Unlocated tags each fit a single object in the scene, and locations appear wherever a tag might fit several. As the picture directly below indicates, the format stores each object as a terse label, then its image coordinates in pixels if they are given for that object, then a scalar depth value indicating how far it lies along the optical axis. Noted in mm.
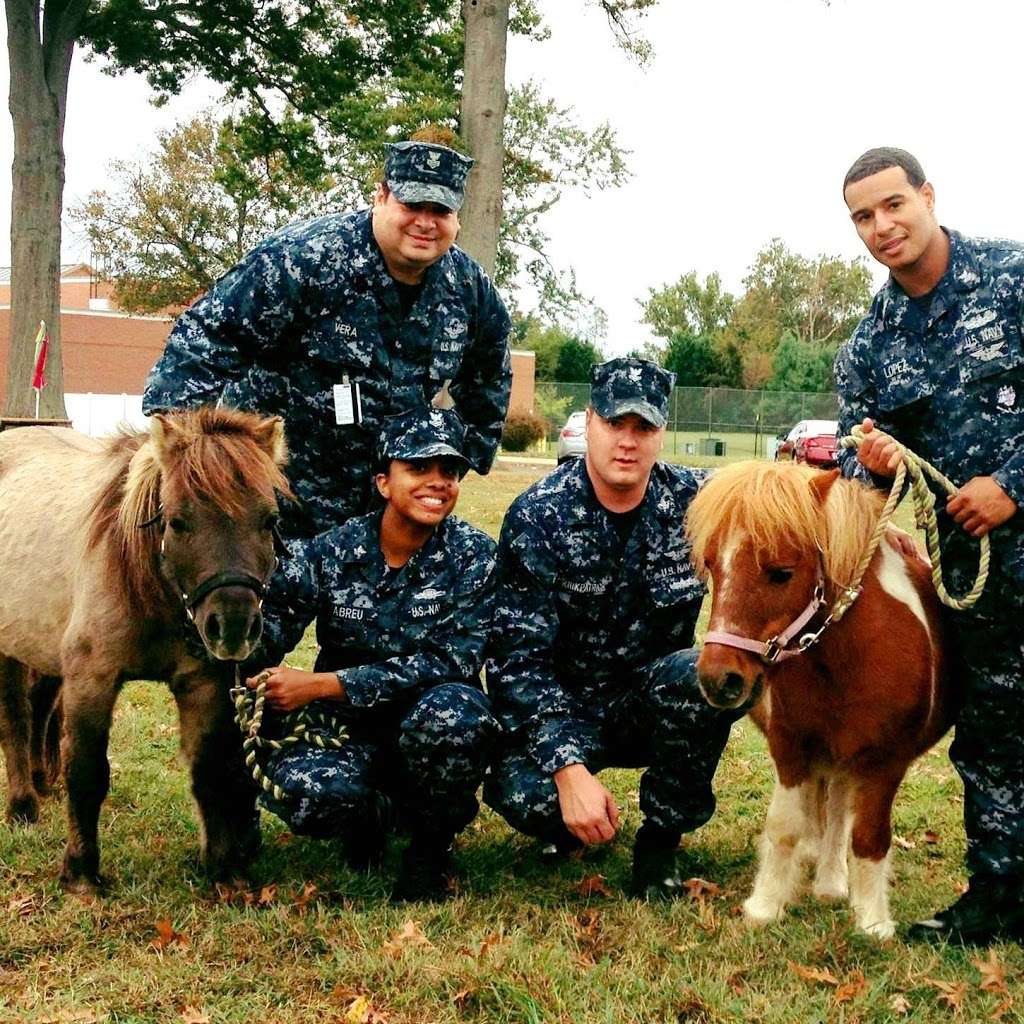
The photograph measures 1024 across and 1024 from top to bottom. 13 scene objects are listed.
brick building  42031
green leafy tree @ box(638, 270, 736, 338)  72125
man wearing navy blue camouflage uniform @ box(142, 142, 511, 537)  4445
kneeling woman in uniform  3963
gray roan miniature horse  3580
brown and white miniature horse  3414
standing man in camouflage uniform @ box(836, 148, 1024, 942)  3666
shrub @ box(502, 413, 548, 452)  34469
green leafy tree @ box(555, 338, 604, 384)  59928
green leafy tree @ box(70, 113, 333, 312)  39312
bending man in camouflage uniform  4117
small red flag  14203
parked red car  15528
